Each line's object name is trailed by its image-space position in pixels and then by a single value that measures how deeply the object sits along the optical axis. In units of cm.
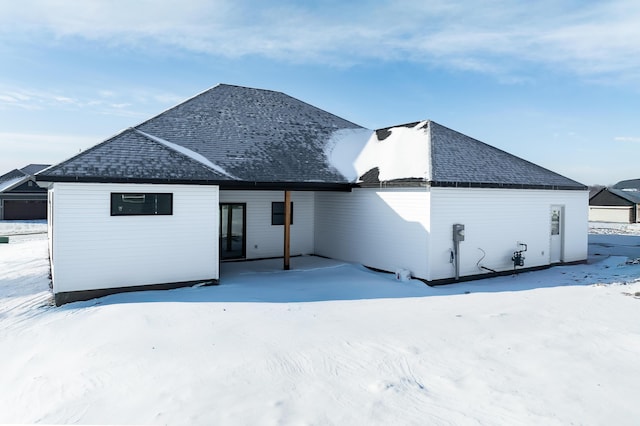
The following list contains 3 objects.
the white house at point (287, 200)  1065
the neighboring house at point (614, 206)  3884
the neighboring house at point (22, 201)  3653
